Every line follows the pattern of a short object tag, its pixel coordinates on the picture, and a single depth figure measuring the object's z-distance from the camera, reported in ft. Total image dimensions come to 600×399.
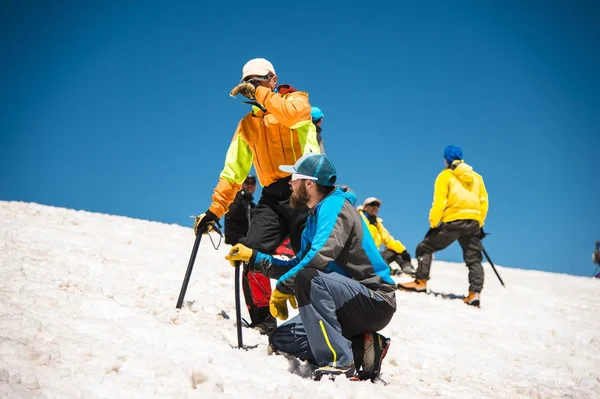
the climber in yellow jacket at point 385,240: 37.11
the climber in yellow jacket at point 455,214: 29.35
